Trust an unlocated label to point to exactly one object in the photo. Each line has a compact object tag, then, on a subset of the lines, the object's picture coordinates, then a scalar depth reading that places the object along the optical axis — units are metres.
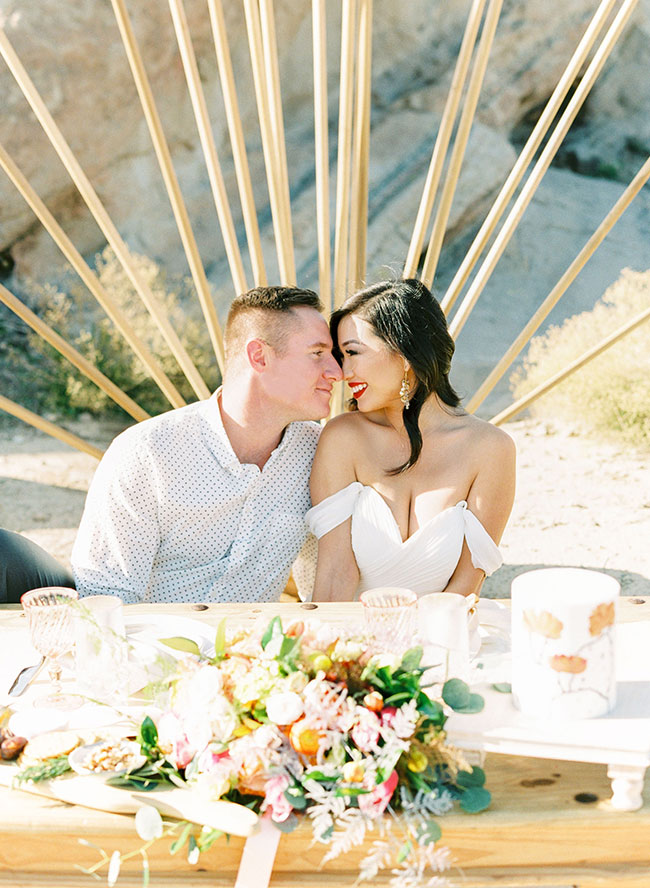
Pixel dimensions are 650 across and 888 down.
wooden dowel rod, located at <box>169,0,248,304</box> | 2.43
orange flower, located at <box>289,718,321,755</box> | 0.98
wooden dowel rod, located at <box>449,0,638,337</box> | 2.49
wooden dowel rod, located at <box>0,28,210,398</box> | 2.41
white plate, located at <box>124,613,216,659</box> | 1.38
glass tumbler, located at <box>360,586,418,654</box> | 1.20
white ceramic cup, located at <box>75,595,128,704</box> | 1.23
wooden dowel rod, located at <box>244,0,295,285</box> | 2.57
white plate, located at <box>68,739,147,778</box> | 1.08
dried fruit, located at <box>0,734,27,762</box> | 1.13
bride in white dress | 2.13
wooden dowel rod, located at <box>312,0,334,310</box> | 2.42
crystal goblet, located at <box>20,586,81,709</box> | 1.29
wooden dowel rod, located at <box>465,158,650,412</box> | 2.62
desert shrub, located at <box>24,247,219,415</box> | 6.24
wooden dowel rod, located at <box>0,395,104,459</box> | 2.47
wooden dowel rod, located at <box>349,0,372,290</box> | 2.49
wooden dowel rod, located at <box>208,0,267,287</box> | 2.41
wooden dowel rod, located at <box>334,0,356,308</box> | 2.38
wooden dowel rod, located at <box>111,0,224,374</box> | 2.51
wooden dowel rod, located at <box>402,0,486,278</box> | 2.49
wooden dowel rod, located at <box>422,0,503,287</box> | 2.44
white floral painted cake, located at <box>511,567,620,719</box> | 1.04
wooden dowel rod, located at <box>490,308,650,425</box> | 2.60
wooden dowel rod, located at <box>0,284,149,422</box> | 2.61
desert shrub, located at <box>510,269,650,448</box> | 5.96
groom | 2.10
